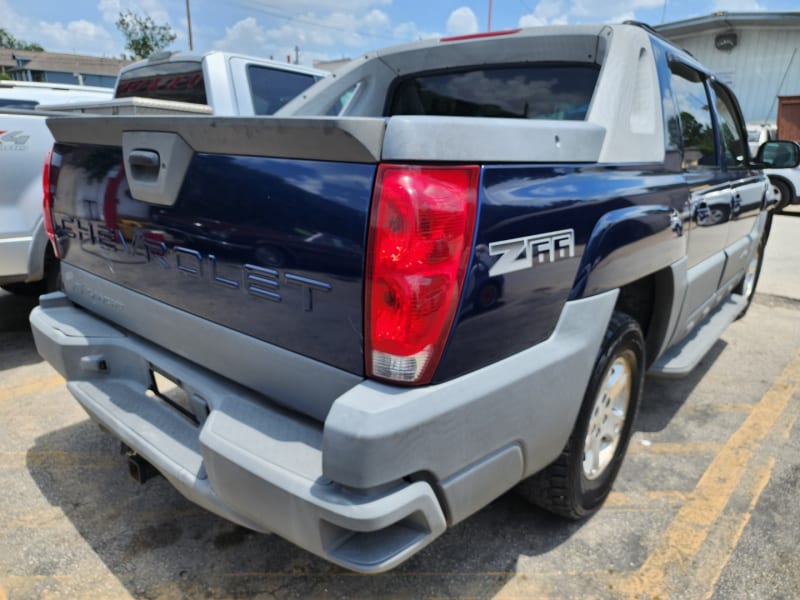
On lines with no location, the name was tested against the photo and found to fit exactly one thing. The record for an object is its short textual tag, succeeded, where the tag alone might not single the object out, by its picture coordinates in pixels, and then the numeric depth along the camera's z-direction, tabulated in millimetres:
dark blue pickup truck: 1530
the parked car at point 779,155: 4352
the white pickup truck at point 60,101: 4172
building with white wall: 25438
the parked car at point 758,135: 15242
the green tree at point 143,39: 35594
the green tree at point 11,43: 88312
